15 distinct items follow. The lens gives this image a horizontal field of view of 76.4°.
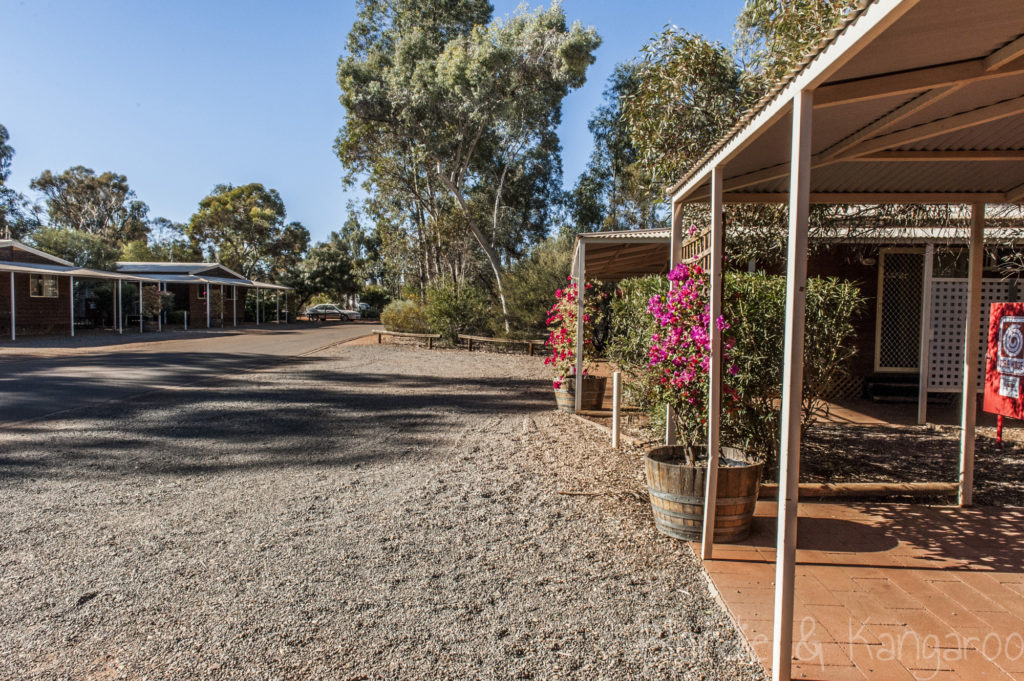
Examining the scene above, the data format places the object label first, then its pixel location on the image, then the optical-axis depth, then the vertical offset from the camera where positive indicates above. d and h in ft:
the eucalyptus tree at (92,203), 179.73 +31.63
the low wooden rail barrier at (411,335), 70.85 -2.07
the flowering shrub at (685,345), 12.78 -0.46
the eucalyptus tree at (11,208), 150.20 +26.25
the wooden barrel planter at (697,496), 12.12 -3.33
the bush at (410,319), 75.36 -0.23
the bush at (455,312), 69.67 +0.66
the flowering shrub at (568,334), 29.27 -0.67
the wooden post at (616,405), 19.75 -2.60
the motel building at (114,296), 78.48 +2.64
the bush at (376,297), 156.38 +4.91
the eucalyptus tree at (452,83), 72.79 +27.18
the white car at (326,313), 147.54 +0.72
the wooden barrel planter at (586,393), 28.66 -3.26
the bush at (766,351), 15.06 -0.66
